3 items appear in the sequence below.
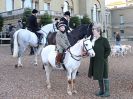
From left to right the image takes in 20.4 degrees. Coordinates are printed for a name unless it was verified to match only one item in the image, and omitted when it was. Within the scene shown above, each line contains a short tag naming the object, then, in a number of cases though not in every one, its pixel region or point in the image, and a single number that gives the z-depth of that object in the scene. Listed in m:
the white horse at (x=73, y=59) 9.41
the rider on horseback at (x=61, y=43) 9.92
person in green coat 9.26
